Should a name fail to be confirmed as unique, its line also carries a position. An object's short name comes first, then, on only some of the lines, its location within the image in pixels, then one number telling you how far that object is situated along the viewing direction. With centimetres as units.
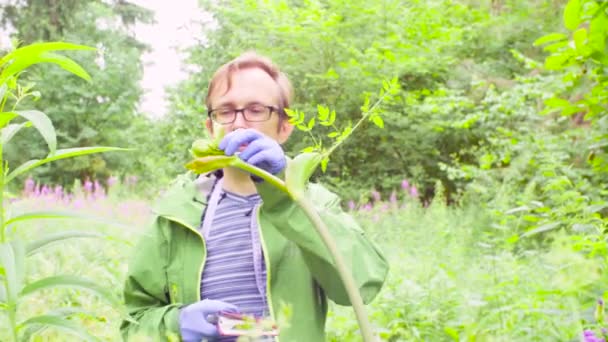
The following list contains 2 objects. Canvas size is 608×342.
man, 168
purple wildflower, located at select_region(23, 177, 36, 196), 726
